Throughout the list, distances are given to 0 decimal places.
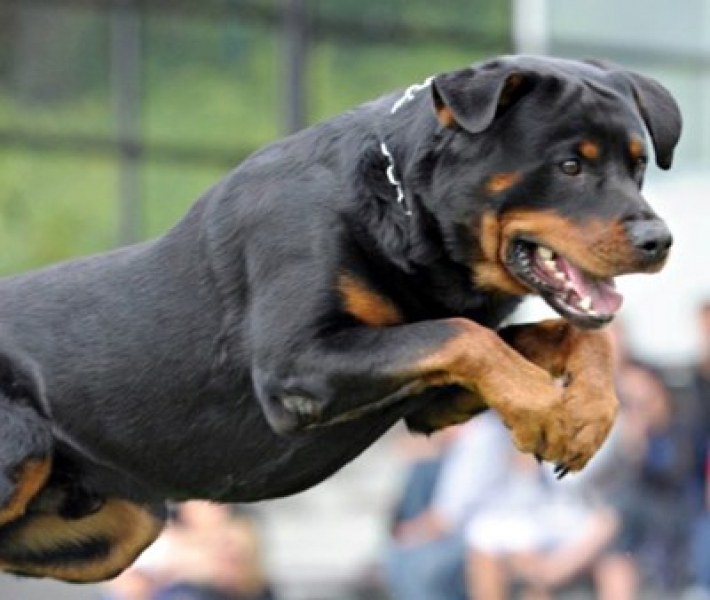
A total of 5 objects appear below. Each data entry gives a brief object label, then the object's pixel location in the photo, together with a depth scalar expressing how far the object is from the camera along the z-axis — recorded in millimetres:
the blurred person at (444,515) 18875
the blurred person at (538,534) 18594
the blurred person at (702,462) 18062
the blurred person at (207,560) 16875
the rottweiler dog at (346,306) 9594
